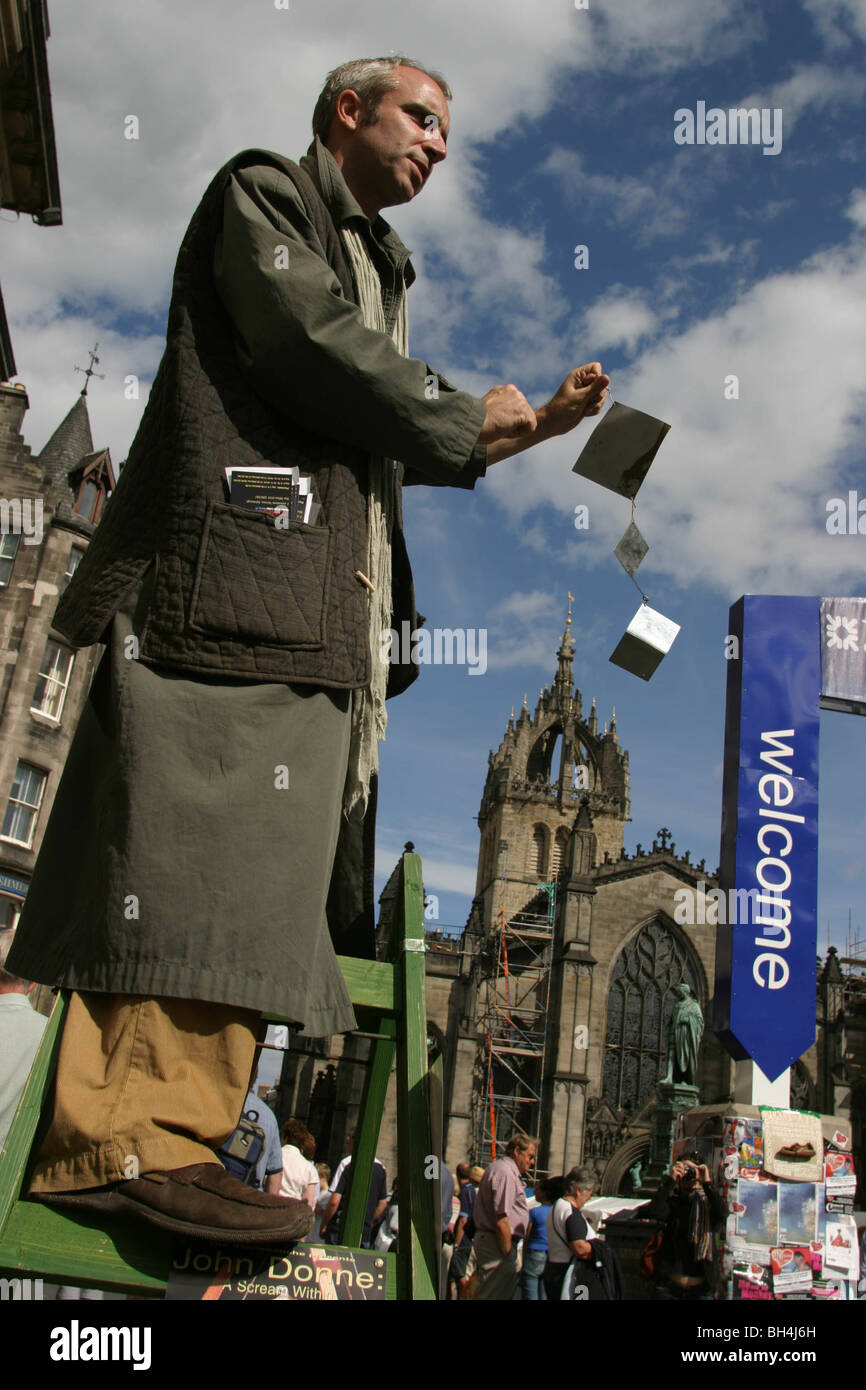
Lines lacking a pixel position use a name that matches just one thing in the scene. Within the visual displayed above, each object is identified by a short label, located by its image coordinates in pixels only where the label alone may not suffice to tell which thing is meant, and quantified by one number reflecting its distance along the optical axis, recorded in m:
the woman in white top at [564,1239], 6.89
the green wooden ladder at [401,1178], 1.36
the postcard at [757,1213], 8.44
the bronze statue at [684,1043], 27.44
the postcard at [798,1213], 8.57
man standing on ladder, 1.45
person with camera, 8.11
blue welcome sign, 10.24
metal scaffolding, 39.75
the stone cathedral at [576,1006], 37.78
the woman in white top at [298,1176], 6.11
